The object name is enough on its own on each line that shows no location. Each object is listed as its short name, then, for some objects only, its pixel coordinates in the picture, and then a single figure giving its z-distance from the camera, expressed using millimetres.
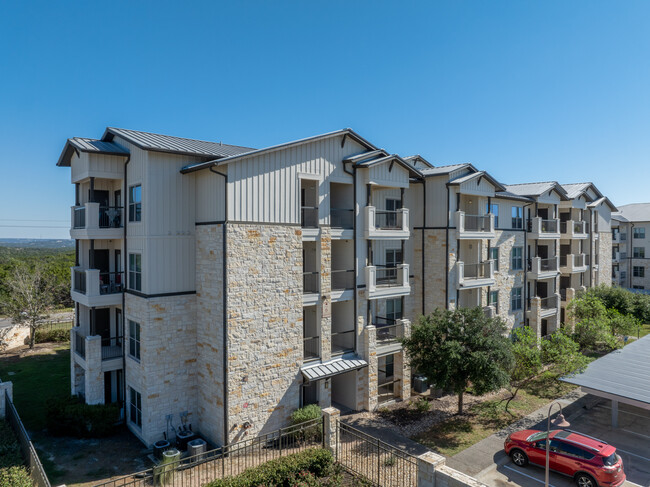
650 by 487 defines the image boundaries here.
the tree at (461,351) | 17219
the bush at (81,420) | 16672
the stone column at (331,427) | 14442
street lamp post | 11211
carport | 16578
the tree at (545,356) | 19672
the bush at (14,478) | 11102
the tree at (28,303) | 29203
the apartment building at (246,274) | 16062
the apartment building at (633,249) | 54156
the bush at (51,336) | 31961
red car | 13414
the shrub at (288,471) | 11690
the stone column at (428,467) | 10859
